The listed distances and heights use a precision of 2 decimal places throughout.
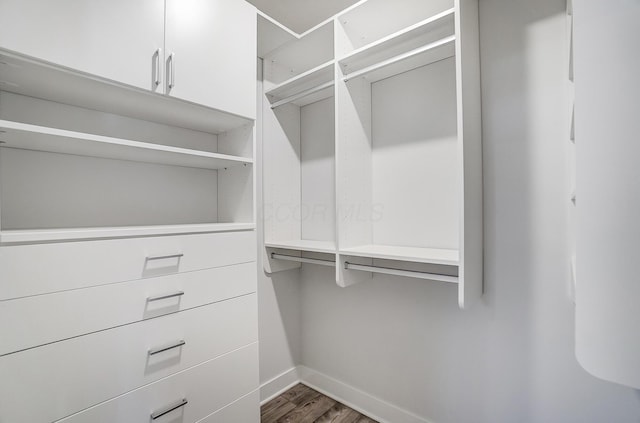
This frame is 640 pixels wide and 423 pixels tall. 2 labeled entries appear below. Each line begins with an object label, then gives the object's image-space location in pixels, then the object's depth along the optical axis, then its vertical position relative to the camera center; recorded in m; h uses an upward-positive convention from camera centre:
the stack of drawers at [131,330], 0.91 -0.46
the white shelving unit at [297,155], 2.06 +0.46
